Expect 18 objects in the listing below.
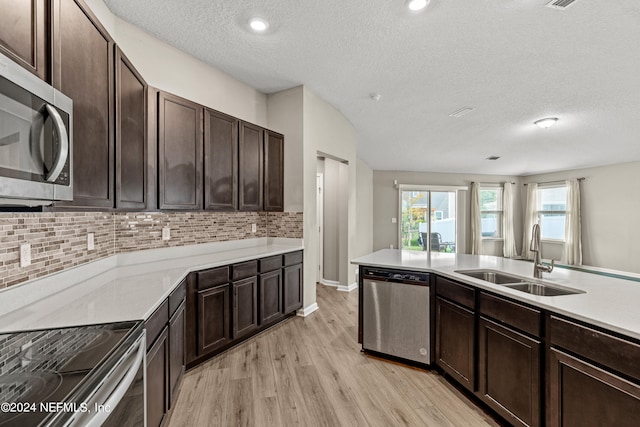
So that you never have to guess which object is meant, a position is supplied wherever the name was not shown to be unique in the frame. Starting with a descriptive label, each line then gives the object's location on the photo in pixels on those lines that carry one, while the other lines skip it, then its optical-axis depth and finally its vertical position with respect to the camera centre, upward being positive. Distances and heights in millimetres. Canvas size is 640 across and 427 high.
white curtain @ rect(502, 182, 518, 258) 8258 -298
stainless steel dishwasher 2412 -913
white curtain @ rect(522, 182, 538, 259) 8062 -63
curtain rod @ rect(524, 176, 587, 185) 6889 +820
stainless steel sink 1863 -528
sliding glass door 7781 -212
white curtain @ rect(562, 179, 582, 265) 6871 -414
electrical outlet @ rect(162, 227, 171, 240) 2740 -194
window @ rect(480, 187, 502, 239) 8305 -28
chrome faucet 1983 -348
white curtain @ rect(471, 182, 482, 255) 7973 -312
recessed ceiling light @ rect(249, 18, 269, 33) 2377 +1648
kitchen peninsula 1238 -737
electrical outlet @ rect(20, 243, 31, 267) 1418 -208
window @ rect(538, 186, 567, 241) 7409 +22
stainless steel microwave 839 +246
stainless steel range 653 -463
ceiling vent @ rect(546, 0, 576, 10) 2035 +1544
